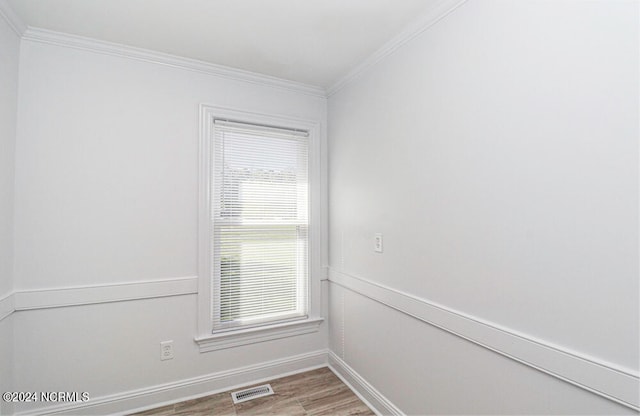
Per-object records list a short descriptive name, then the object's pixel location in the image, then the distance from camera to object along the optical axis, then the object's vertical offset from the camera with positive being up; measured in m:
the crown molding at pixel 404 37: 1.58 +1.12
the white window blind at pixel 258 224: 2.41 -0.05
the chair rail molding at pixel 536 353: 0.97 -0.54
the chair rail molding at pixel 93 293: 1.83 -0.50
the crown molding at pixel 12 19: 1.64 +1.16
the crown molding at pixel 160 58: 1.91 +1.17
